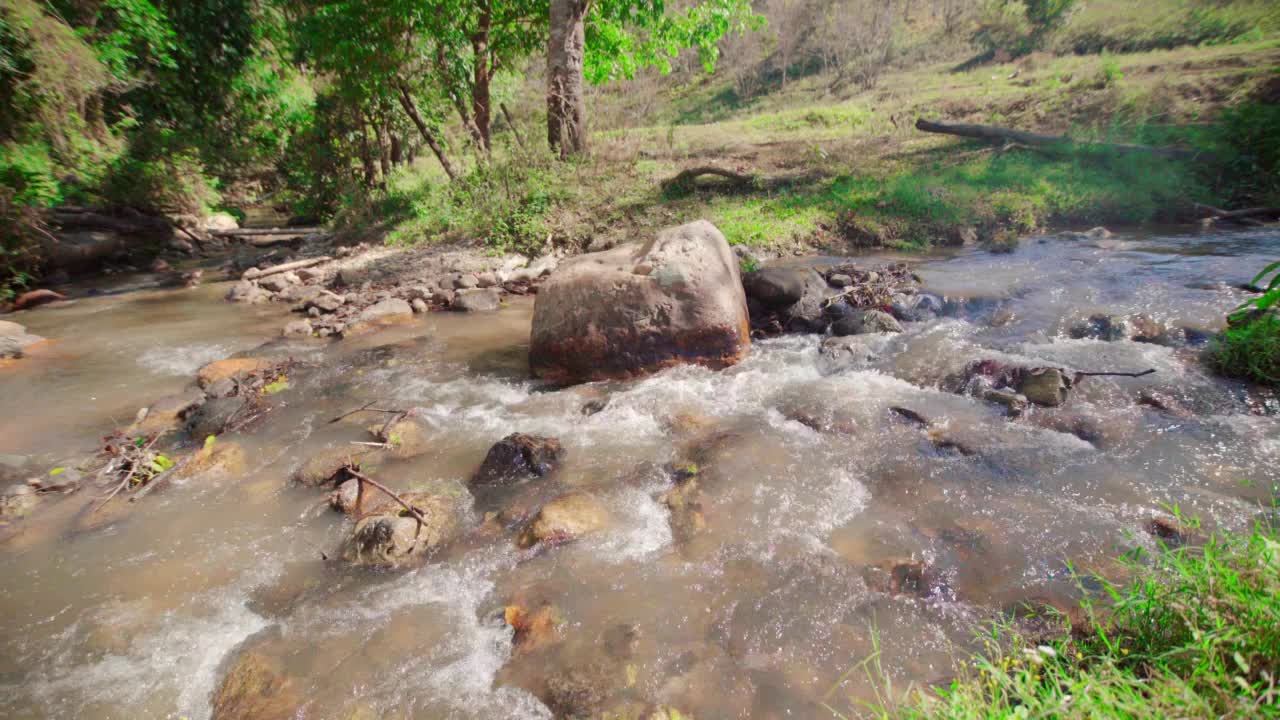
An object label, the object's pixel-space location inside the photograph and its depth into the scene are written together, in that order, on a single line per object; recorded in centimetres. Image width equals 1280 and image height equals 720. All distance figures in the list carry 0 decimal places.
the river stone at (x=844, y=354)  502
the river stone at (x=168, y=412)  450
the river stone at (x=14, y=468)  380
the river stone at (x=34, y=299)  832
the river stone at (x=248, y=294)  865
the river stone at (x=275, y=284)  908
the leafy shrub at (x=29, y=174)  750
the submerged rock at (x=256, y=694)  218
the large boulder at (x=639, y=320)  498
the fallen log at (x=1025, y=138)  985
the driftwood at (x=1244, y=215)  827
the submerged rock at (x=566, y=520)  304
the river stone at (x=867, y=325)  561
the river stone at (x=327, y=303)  759
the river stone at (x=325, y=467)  371
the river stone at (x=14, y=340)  621
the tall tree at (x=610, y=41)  1023
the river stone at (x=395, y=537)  296
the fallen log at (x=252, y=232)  1424
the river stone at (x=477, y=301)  752
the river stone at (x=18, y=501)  349
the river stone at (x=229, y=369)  532
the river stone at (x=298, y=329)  685
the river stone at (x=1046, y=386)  400
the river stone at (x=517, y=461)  366
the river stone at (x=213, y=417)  439
